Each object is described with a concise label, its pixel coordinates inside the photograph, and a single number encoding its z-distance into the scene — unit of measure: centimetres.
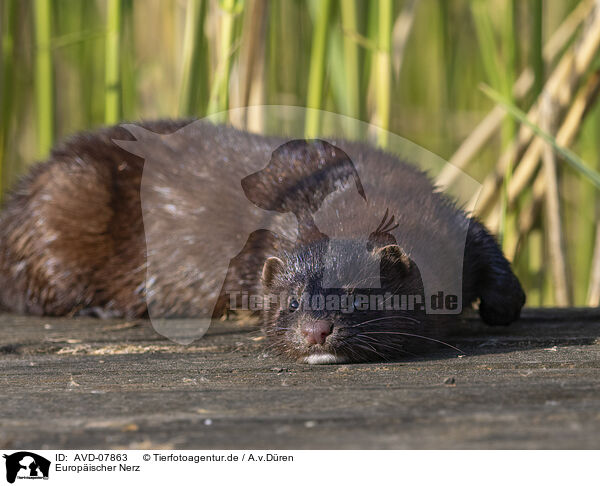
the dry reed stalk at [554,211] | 937
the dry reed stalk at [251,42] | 887
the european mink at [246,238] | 600
